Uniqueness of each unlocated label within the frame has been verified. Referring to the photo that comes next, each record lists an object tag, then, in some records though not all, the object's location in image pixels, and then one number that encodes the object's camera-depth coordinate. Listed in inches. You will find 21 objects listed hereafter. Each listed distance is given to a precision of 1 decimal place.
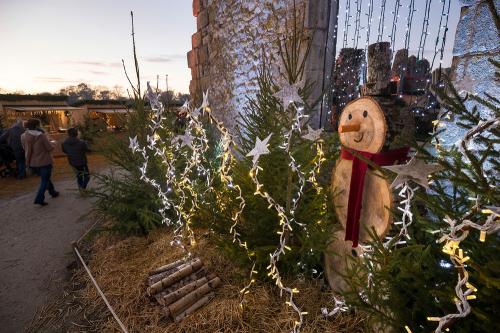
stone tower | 127.6
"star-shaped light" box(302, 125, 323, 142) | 79.0
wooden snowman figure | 70.2
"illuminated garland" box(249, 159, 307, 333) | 78.0
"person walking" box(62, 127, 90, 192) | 250.5
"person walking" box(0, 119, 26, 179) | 346.6
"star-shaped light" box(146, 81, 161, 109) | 126.0
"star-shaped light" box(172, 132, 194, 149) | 110.3
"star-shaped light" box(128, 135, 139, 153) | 121.7
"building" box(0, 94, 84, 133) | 735.7
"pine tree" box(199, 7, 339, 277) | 88.4
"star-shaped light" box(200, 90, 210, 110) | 98.0
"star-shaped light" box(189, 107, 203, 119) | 106.3
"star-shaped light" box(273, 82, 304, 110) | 72.4
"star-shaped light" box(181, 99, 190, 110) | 113.5
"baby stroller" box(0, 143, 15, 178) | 364.5
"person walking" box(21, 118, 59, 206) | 246.7
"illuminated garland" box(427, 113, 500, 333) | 33.5
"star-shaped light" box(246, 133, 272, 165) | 69.8
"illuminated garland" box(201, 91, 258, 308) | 94.9
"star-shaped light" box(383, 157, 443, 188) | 50.0
